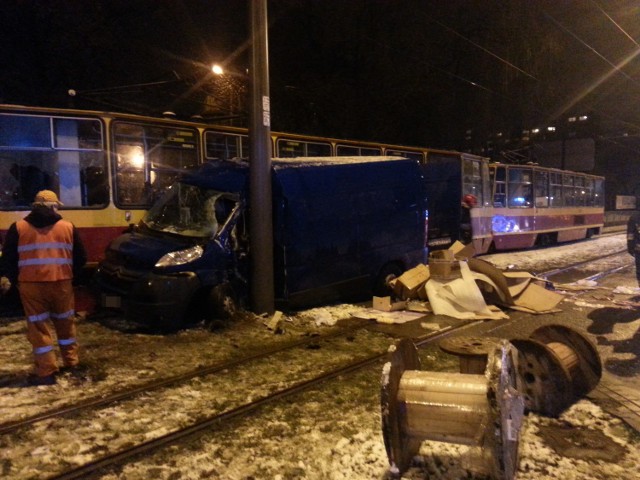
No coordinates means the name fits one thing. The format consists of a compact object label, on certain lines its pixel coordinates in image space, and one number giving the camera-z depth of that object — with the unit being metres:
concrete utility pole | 7.54
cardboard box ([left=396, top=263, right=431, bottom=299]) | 8.68
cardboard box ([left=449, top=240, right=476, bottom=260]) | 10.01
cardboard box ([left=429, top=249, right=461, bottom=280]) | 8.45
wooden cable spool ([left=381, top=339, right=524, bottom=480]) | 2.99
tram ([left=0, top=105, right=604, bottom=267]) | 8.08
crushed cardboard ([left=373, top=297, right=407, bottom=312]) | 8.30
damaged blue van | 6.77
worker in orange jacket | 5.05
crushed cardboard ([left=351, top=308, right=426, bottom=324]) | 7.68
